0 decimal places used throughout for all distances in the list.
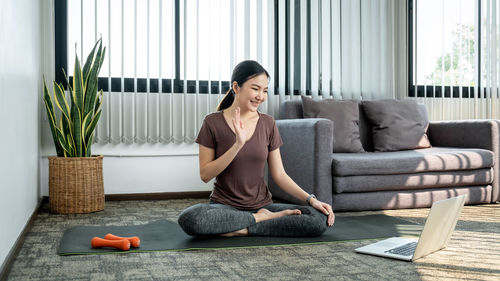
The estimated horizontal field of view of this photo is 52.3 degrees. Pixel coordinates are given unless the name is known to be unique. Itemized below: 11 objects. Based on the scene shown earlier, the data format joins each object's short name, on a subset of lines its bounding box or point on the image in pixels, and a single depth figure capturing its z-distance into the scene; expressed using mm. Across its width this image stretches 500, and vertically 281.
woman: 2223
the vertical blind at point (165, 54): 3666
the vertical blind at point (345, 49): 4125
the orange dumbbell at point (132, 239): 2113
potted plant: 3129
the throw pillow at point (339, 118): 3596
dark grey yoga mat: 2120
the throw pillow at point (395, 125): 3758
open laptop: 1829
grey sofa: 3088
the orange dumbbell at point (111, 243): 2065
